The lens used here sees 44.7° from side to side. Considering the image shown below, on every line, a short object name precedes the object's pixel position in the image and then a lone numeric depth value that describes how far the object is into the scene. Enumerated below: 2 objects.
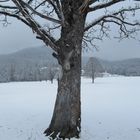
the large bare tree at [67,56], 5.00
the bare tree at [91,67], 46.59
